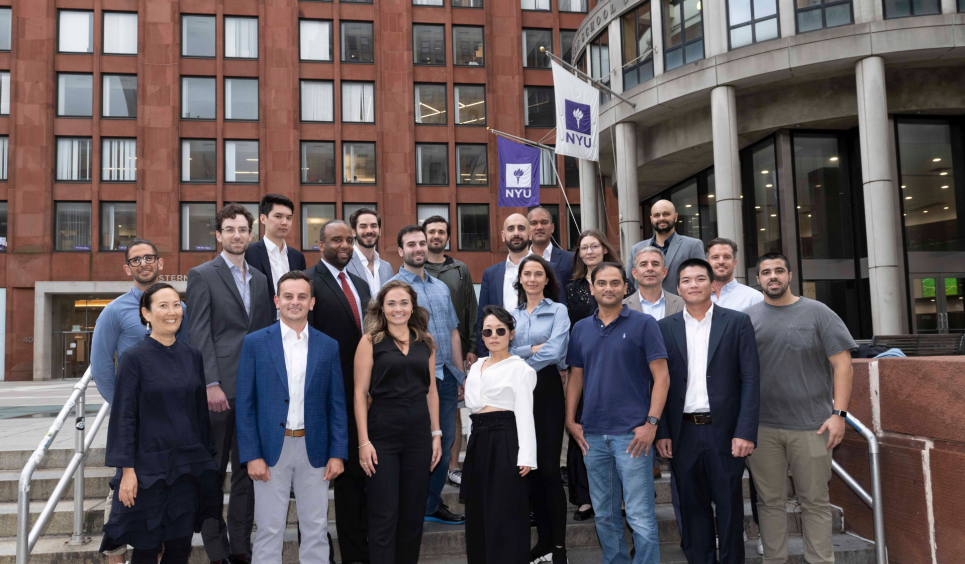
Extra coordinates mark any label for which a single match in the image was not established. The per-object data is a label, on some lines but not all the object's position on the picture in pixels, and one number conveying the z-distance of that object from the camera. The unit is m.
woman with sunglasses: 4.40
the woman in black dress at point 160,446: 3.94
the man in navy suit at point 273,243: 5.50
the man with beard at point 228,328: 4.67
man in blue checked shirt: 5.41
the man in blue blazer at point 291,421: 4.32
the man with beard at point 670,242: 6.33
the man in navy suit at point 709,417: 4.40
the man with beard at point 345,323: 4.74
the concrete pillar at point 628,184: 20.83
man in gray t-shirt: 4.62
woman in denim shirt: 4.71
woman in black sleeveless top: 4.41
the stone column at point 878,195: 15.91
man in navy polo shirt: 4.36
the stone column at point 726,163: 17.64
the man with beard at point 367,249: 5.77
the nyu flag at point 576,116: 16.55
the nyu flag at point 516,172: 18.91
